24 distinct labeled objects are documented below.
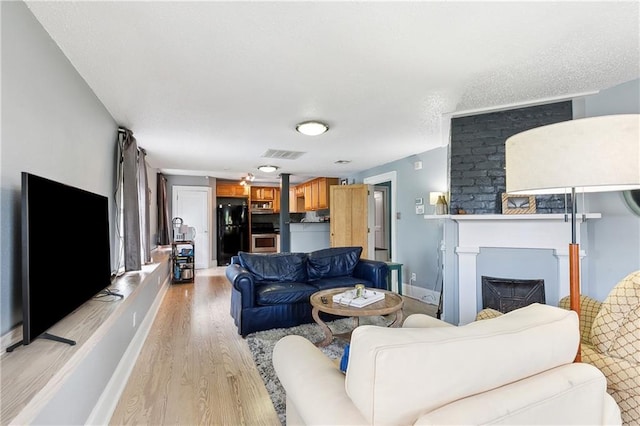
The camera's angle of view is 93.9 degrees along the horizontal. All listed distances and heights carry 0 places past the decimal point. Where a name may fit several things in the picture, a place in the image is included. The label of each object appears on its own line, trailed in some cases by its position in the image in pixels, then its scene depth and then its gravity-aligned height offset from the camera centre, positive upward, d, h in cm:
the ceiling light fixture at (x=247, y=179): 714 +90
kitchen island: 680 -50
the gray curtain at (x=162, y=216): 626 -1
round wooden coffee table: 243 -79
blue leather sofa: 314 -81
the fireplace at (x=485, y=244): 274 -32
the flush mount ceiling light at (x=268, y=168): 572 +91
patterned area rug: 203 -123
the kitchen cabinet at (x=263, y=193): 856 +62
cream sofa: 76 -47
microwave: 841 +22
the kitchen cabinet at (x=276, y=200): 870 +42
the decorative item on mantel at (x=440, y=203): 390 +13
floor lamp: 111 +22
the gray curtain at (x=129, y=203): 318 +14
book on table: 255 -75
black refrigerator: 746 -40
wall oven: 793 -76
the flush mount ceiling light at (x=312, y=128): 318 +94
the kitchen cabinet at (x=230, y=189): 779 +68
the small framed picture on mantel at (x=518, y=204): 283 +7
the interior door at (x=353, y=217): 577 -7
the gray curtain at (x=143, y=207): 396 +13
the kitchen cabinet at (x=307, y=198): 793 +43
